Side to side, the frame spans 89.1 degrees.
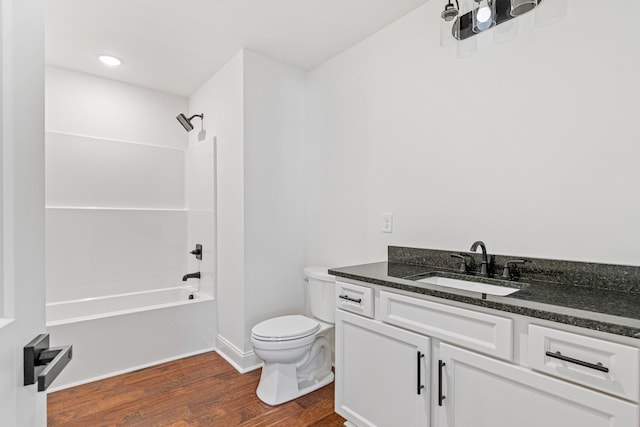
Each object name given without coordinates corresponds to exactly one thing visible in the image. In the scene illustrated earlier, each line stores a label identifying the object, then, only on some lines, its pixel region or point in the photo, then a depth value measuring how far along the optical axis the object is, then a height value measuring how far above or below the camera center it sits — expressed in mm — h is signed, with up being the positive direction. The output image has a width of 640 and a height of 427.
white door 536 +28
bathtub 2270 -904
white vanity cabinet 921 -551
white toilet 2029 -869
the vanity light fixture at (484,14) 1503 +984
